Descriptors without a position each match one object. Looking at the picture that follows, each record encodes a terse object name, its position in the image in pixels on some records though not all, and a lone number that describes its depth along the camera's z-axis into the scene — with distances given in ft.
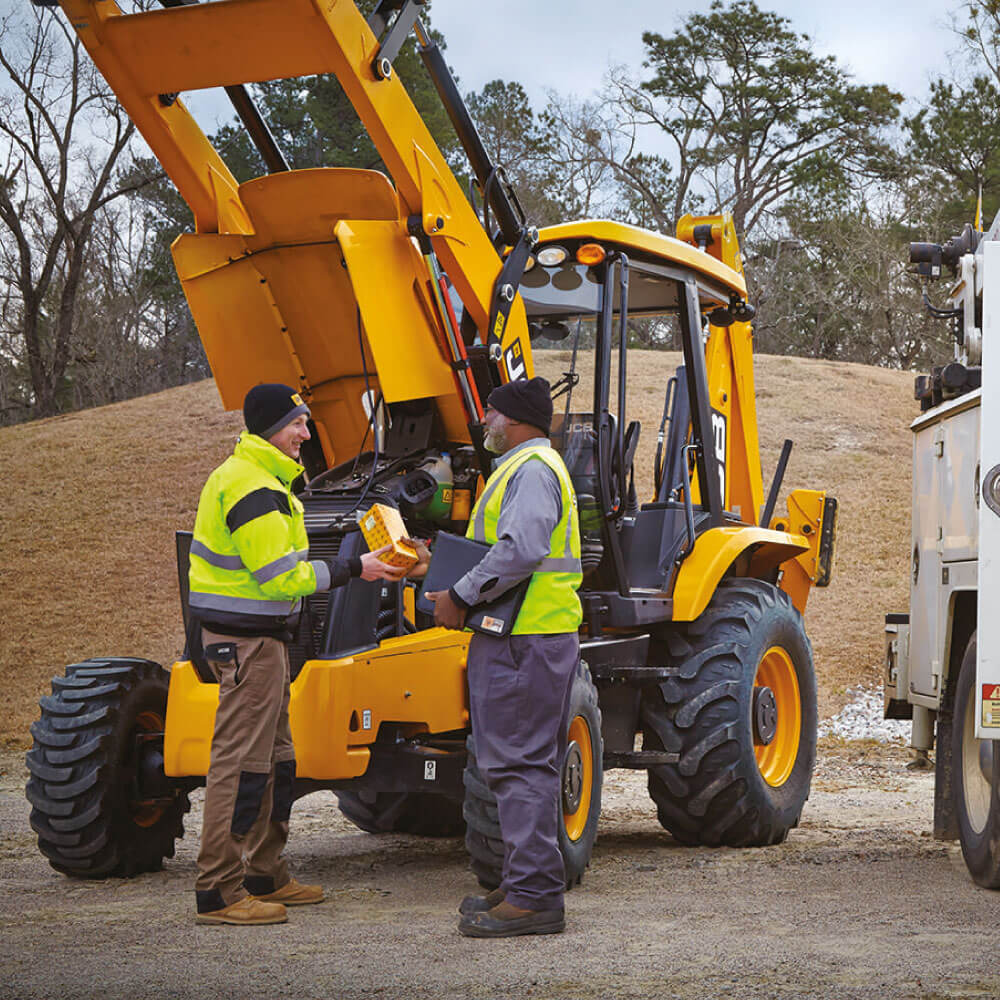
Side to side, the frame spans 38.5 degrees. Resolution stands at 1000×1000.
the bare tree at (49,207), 103.40
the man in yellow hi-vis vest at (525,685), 17.52
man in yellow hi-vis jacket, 18.28
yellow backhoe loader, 19.90
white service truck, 18.37
